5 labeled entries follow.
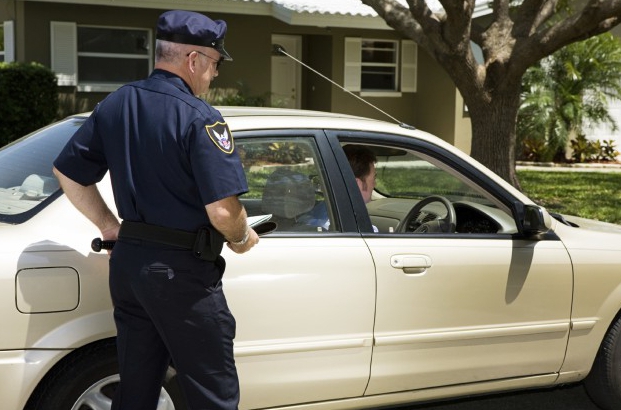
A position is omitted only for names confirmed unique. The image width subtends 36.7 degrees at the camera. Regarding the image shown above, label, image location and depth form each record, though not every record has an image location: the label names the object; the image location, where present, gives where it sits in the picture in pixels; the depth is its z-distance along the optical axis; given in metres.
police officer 2.94
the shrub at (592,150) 18.66
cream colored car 3.39
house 15.55
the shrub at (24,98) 14.30
